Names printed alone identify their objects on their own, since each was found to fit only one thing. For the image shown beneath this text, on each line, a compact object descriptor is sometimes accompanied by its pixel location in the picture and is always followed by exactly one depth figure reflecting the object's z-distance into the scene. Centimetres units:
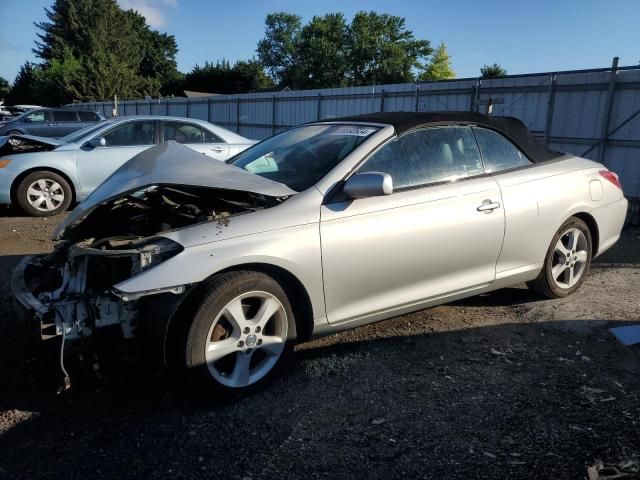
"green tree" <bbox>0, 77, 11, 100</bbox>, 8000
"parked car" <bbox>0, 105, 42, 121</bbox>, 3469
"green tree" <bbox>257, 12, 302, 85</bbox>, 9231
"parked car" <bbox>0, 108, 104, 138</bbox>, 1612
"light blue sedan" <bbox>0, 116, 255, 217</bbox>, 789
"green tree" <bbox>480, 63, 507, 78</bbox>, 7144
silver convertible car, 285
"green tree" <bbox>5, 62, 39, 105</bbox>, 6816
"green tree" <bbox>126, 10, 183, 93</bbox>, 8150
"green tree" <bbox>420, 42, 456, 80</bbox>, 6762
